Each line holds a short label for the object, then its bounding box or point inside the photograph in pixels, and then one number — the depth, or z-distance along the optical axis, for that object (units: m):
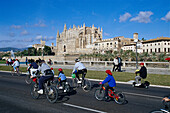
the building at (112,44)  88.69
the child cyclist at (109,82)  7.48
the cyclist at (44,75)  7.85
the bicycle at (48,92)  7.54
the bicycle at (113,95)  7.34
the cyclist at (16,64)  19.25
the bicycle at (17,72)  19.82
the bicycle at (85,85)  10.44
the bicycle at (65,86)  9.87
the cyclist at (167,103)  4.55
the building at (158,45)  66.56
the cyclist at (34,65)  11.22
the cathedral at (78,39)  104.55
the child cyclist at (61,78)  9.77
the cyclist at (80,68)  10.27
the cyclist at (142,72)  11.42
